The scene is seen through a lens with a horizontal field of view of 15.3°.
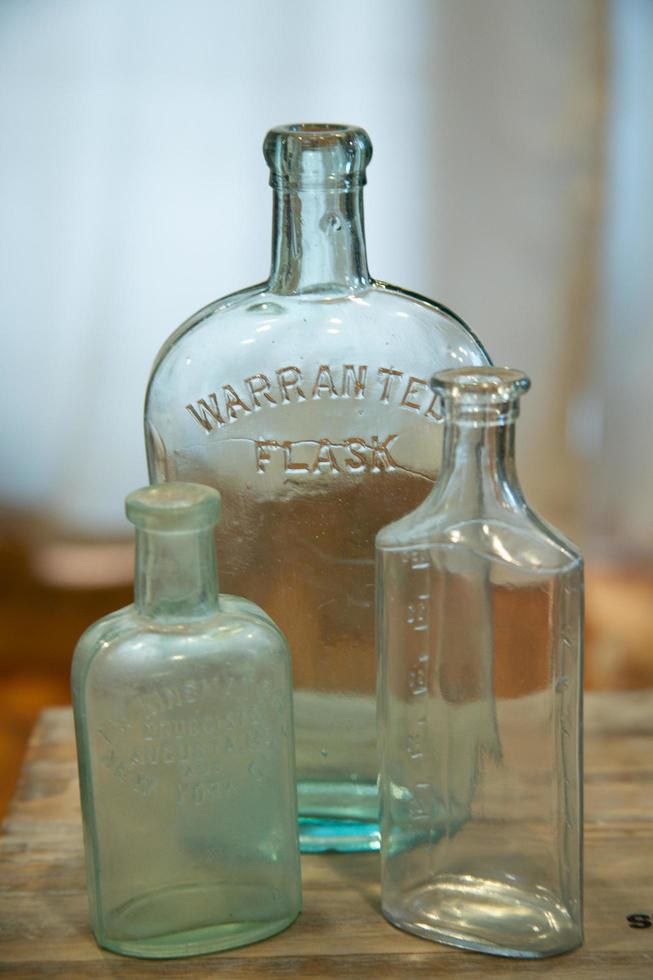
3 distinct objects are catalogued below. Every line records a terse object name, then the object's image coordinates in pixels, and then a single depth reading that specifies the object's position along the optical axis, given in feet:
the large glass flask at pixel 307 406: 2.03
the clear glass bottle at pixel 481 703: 1.87
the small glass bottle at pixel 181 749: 1.87
